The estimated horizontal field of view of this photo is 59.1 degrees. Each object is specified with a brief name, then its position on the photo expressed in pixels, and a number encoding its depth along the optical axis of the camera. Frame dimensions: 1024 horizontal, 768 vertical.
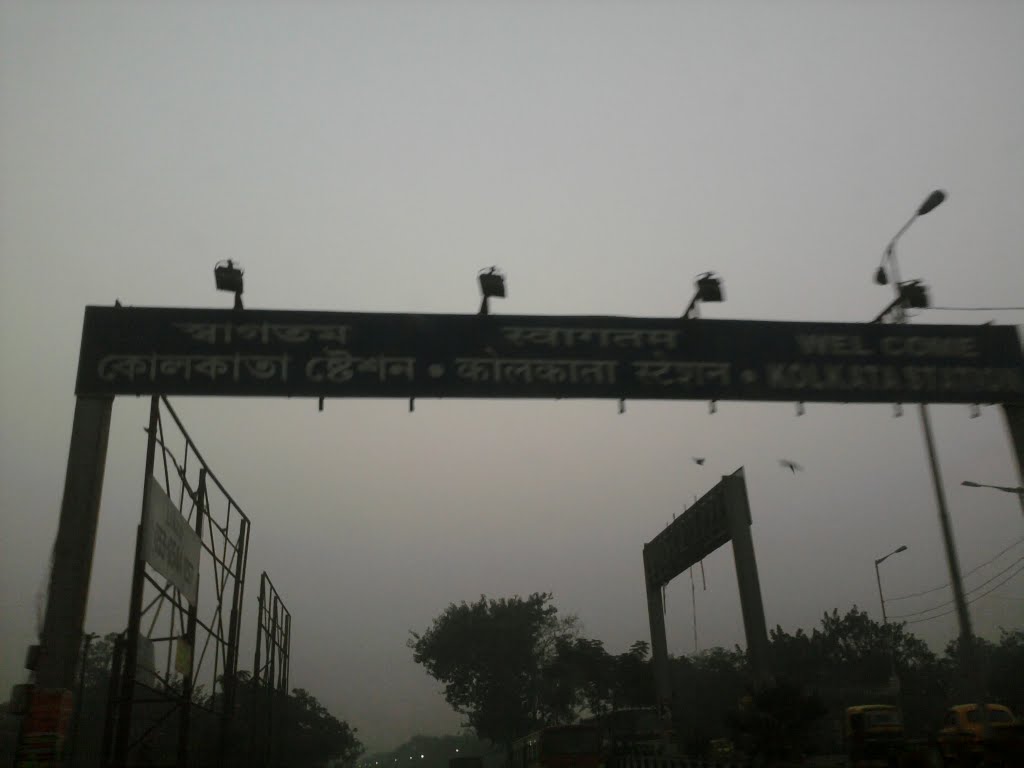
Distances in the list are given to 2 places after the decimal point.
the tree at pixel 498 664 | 58.38
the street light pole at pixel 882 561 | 33.80
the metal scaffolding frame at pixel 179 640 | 10.78
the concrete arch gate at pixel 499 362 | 12.62
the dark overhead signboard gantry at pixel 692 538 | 21.02
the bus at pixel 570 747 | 23.92
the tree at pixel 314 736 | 45.34
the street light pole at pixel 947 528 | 13.36
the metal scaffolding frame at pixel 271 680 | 22.86
